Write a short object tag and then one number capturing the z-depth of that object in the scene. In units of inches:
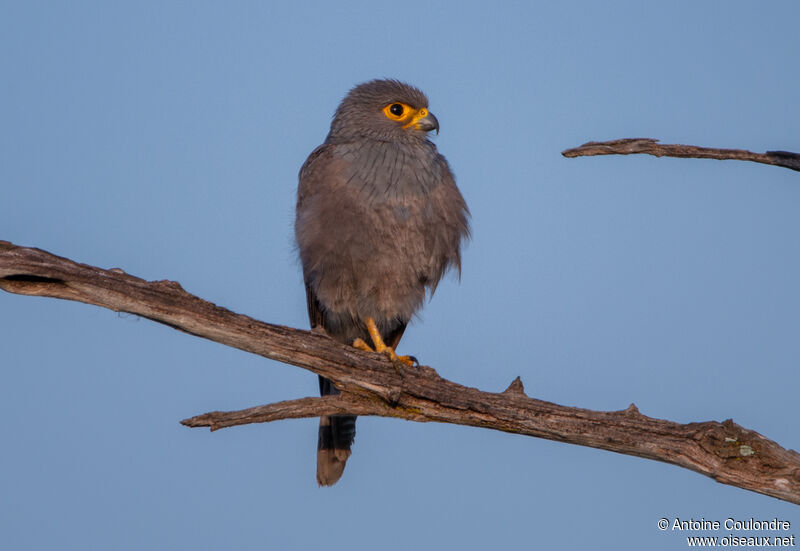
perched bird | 425.7
